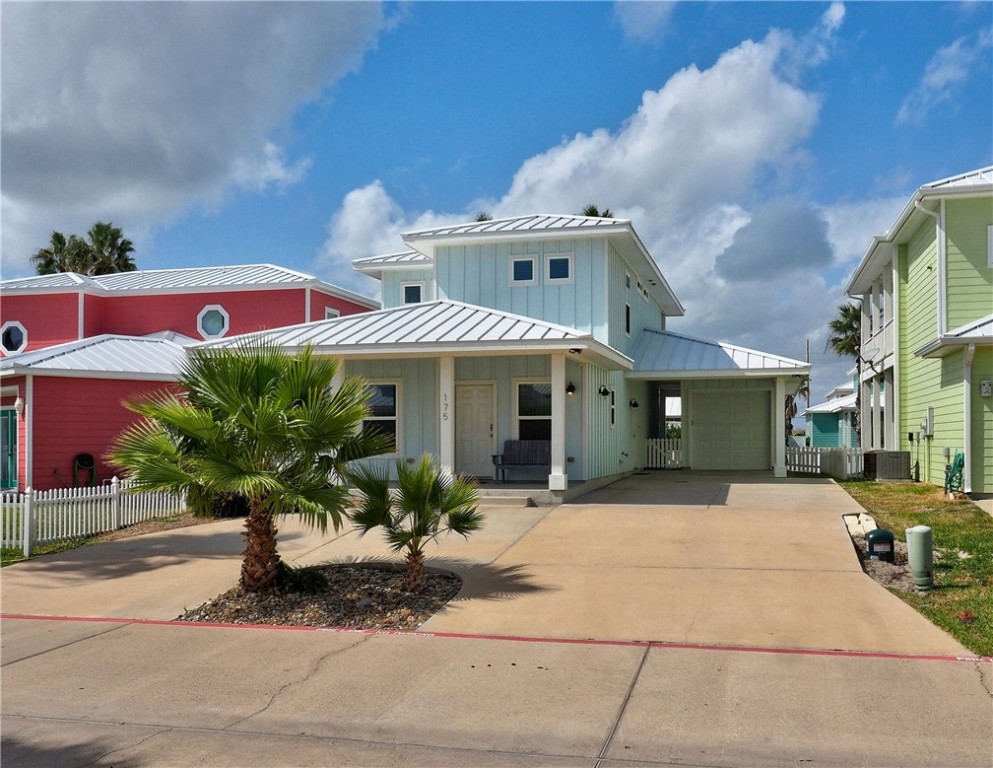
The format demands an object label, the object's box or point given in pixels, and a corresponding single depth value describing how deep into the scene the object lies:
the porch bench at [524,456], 17.25
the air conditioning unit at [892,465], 20.98
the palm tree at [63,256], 41.88
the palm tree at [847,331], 39.10
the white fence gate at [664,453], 25.55
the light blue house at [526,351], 16.05
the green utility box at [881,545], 10.35
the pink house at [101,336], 20.08
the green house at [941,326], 16.36
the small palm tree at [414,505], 9.09
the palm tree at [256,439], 8.60
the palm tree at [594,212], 38.88
